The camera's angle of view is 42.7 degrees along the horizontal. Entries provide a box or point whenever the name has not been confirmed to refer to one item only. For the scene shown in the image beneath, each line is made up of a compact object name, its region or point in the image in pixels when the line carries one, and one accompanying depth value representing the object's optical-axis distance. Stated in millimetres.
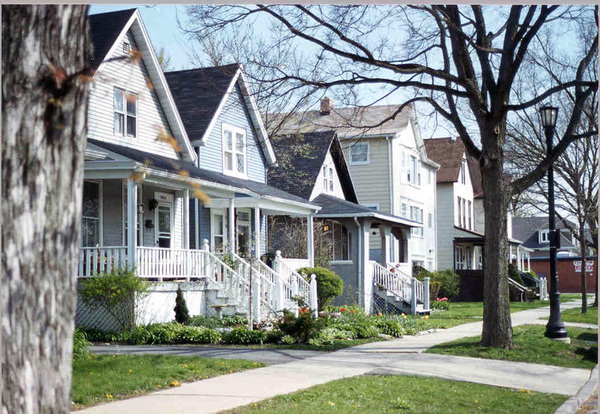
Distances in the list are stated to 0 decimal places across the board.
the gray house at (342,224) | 25844
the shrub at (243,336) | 14750
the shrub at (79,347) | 10906
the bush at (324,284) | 22703
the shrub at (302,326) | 14344
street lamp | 15875
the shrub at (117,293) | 15727
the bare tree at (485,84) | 13797
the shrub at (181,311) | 17344
